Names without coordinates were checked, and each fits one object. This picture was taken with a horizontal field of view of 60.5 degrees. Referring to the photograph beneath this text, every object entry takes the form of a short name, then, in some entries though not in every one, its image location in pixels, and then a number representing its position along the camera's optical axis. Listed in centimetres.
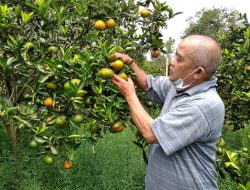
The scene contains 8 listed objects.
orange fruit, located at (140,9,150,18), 169
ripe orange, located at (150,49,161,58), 172
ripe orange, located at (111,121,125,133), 134
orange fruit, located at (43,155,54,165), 143
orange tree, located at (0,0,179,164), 130
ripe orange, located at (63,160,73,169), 162
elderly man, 123
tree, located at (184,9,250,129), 267
